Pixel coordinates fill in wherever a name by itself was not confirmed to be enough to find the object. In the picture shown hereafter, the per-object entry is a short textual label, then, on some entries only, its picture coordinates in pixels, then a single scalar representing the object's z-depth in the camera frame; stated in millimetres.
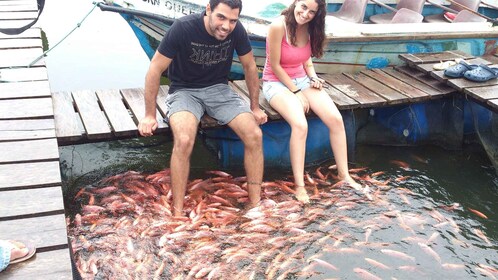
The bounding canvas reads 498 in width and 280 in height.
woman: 4852
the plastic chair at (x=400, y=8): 7971
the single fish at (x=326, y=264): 4102
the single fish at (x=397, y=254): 4242
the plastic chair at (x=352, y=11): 7781
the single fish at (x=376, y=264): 4136
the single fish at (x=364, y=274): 3996
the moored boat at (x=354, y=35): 6500
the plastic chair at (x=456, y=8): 8305
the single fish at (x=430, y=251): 4258
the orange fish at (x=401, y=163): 5910
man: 4383
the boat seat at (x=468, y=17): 8031
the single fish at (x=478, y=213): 5015
